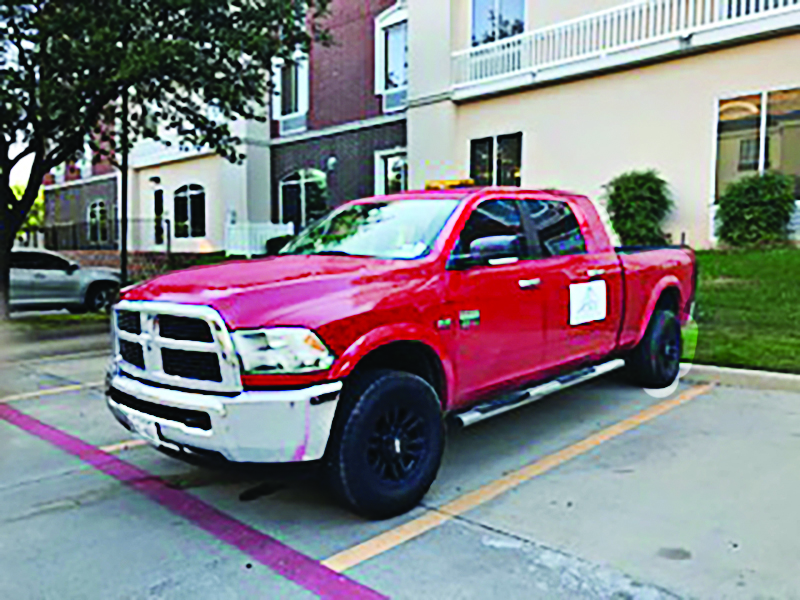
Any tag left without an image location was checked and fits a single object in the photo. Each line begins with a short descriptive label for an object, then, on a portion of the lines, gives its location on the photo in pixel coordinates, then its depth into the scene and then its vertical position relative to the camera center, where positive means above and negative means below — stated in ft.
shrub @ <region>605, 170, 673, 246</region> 46.42 +2.77
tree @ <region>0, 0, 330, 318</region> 34.22 +9.50
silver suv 46.62 -2.75
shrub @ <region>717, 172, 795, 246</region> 41.55 +2.46
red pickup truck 11.75 -1.77
